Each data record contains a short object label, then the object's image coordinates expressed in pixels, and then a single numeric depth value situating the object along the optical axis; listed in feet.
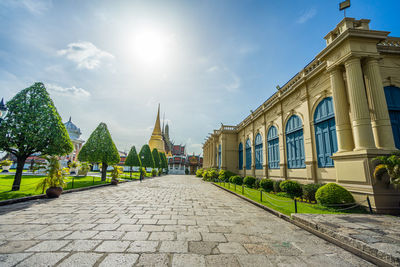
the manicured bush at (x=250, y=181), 49.54
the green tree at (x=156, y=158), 139.27
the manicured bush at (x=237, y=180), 56.65
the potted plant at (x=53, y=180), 29.07
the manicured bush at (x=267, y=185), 41.34
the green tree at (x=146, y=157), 111.34
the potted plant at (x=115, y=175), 56.34
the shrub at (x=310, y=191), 27.89
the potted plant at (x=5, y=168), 79.43
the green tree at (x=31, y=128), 31.65
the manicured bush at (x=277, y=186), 38.75
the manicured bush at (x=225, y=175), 67.66
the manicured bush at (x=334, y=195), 22.22
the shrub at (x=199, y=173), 129.80
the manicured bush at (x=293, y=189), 32.65
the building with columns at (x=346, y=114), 22.71
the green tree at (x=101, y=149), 58.70
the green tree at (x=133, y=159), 89.25
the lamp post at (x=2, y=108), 47.76
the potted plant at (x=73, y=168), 84.88
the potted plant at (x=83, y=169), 78.18
